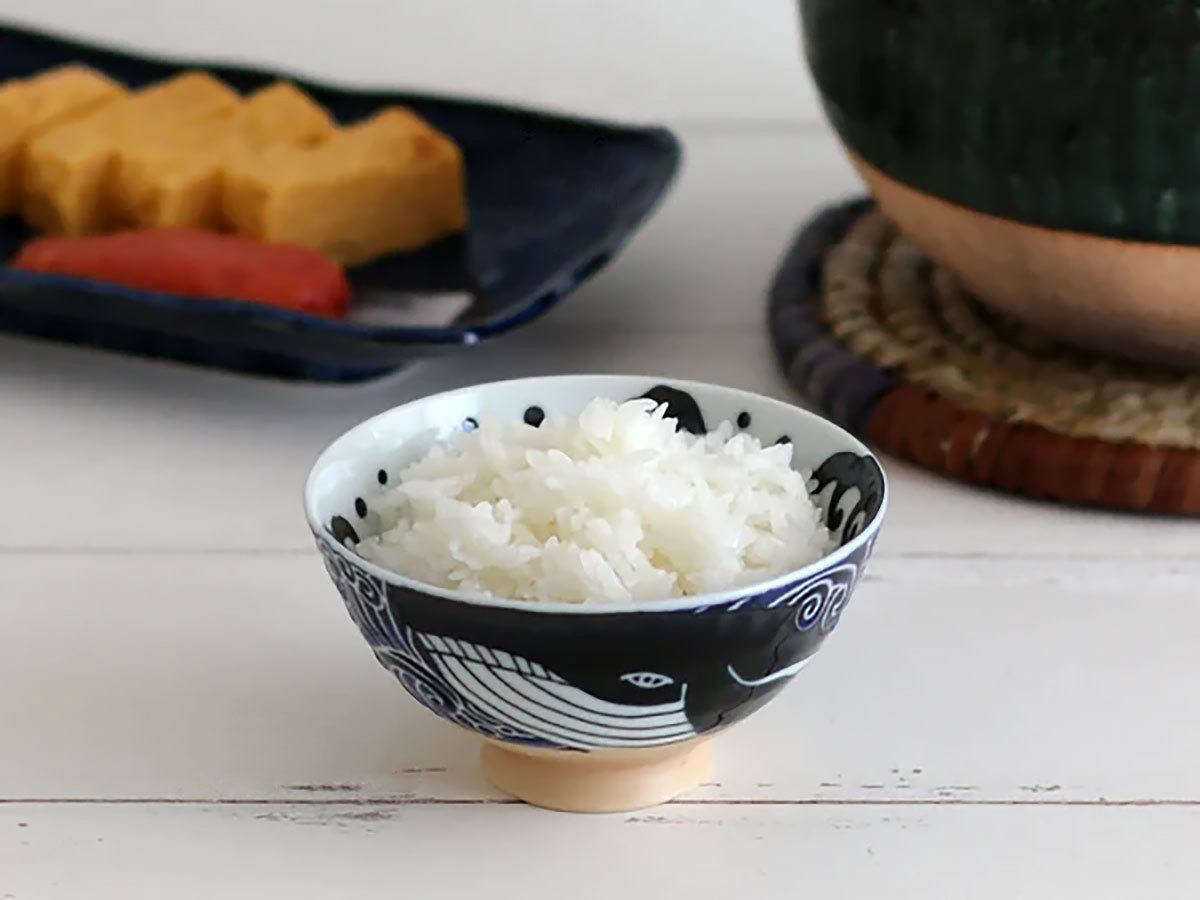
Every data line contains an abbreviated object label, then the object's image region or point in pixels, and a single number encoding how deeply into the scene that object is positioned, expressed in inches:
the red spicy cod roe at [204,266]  31.4
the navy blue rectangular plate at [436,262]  28.5
